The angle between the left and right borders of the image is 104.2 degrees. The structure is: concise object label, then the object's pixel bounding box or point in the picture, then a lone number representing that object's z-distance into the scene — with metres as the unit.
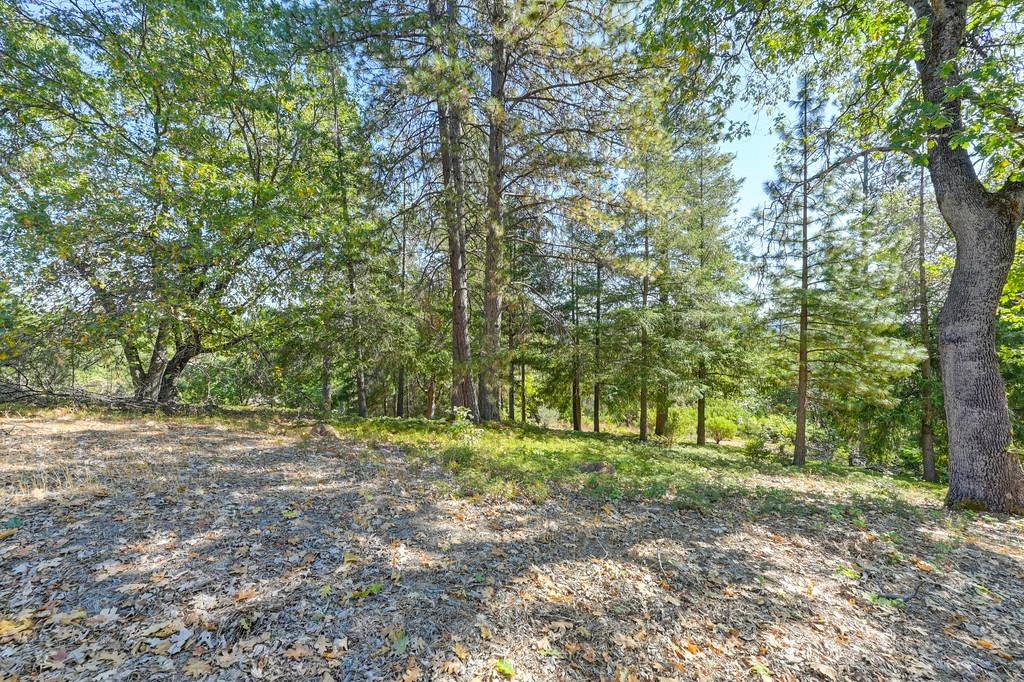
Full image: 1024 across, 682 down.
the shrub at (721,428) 19.50
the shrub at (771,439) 12.88
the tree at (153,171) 6.43
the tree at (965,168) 4.56
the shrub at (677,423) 16.81
